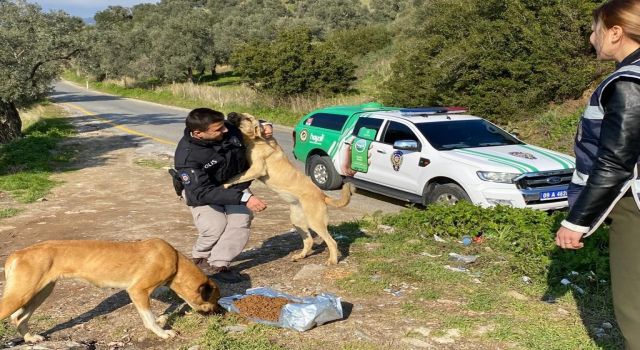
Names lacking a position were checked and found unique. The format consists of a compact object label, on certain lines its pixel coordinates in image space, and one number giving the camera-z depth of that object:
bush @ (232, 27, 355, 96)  25.41
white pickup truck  7.24
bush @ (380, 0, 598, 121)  14.50
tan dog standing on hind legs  5.48
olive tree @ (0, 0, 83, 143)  15.94
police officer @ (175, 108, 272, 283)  4.64
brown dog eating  3.66
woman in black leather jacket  2.24
